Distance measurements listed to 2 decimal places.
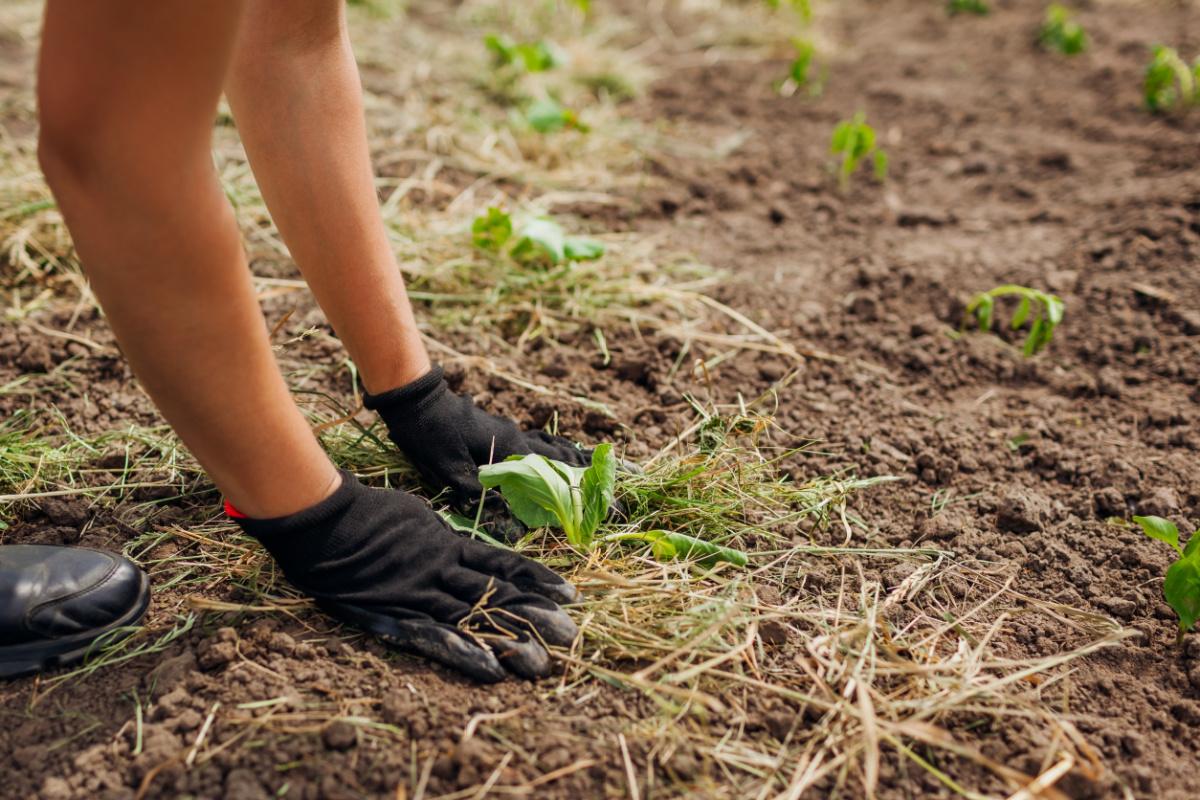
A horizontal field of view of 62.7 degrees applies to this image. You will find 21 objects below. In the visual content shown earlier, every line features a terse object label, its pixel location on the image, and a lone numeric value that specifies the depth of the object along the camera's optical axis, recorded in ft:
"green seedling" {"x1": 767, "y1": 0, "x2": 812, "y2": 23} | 12.60
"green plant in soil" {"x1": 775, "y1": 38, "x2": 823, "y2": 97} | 11.35
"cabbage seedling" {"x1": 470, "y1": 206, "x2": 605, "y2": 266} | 7.20
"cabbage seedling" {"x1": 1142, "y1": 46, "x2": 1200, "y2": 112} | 10.43
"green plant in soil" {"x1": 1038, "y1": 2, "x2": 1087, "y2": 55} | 13.00
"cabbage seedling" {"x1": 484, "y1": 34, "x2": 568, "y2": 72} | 11.10
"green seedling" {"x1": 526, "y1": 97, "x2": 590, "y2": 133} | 9.57
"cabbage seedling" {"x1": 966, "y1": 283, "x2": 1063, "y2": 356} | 6.83
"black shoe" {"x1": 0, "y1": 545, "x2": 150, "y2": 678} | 4.17
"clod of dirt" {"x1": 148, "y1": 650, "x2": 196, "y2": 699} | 4.12
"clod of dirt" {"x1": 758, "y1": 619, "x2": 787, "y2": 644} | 4.57
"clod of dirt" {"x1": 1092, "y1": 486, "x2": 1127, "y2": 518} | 5.72
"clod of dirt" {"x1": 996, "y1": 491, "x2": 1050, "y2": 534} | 5.58
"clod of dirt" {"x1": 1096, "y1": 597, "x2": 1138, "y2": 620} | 4.96
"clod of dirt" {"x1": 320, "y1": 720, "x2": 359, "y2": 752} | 3.86
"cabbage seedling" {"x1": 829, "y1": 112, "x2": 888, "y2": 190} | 9.11
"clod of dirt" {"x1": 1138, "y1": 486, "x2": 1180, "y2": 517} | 5.64
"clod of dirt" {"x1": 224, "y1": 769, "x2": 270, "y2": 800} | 3.65
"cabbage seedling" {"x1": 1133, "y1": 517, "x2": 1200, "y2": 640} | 4.53
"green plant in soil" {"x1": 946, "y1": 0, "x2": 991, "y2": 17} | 15.07
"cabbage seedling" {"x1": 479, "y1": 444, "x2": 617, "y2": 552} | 4.69
